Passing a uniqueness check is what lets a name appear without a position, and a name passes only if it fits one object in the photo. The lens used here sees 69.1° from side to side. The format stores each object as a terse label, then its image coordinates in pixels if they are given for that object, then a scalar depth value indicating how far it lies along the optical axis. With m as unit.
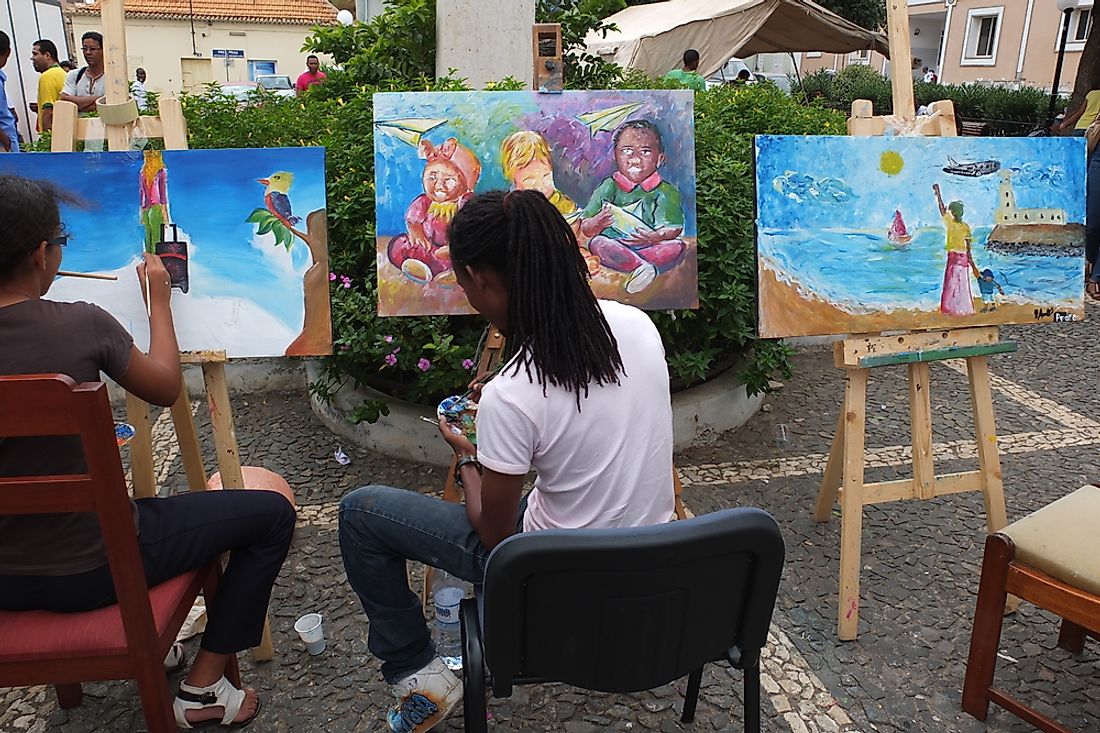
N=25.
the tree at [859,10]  23.64
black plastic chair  1.30
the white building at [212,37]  30.48
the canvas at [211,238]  2.26
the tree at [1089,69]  8.90
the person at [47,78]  7.57
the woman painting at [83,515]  1.61
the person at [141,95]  5.61
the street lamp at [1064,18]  11.72
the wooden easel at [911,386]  2.45
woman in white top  1.53
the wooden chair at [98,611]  1.40
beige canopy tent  11.52
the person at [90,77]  6.78
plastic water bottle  2.35
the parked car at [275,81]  18.57
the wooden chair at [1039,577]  1.85
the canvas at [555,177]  2.61
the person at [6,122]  6.54
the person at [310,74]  9.47
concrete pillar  4.52
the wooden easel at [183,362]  2.29
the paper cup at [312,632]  2.34
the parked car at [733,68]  22.55
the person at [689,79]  6.70
